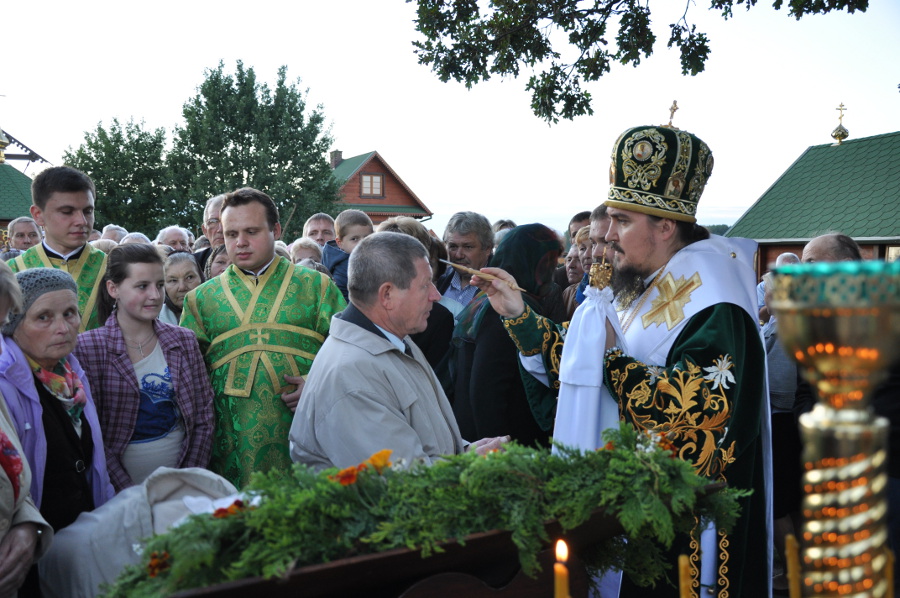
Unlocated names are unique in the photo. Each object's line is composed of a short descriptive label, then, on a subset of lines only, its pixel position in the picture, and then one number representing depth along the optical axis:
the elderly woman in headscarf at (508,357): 3.86
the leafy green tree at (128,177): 30.50
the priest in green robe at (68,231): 4.45
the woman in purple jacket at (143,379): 3.70
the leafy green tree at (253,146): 30.89
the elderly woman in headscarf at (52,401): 3.01
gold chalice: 0.80
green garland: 1.53
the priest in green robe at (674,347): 2.80
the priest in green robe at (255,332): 4.13
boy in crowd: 6.68
